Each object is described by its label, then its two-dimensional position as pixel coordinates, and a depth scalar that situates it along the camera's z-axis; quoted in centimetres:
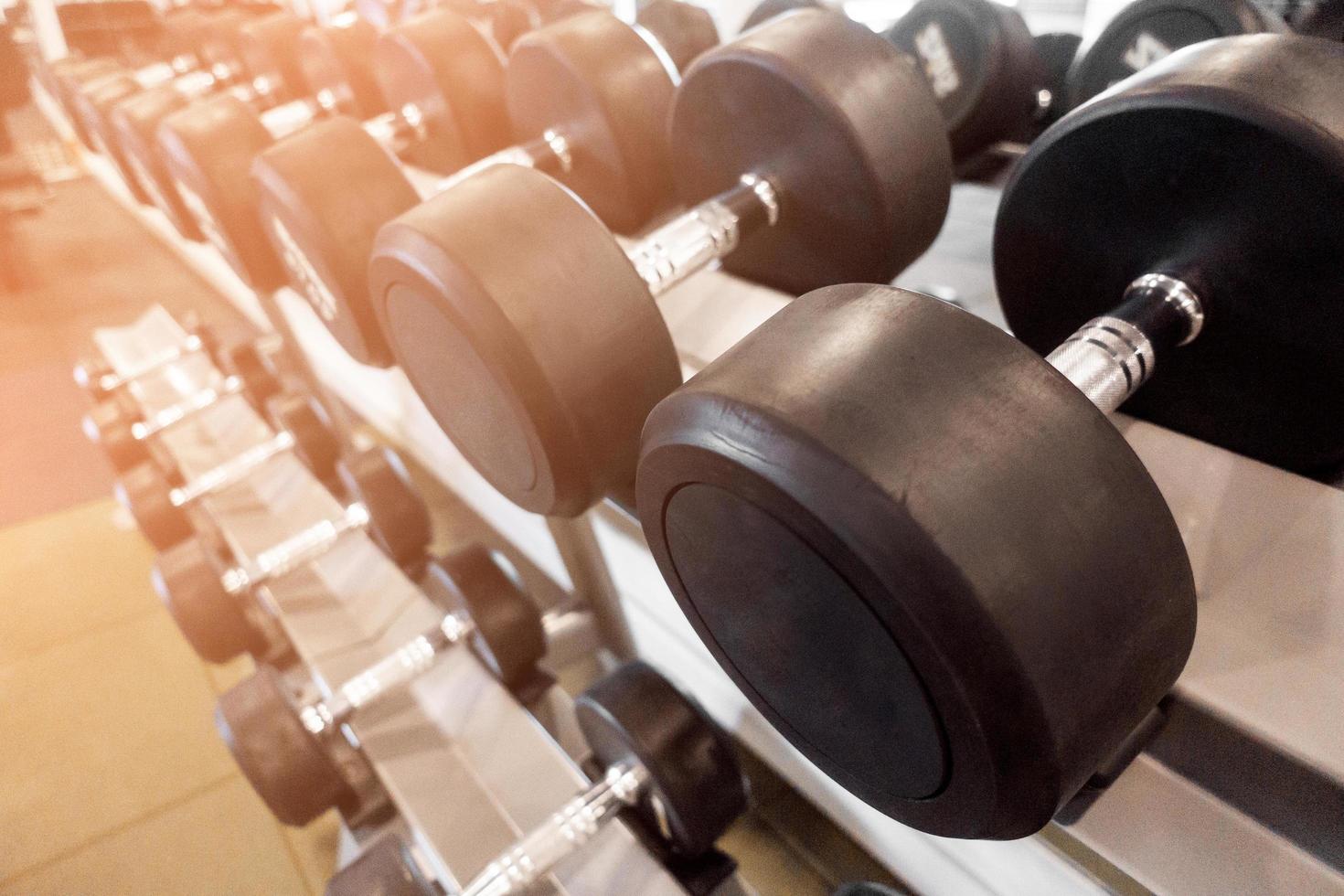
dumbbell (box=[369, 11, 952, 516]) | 59
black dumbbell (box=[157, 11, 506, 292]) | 112
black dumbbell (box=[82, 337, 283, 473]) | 143
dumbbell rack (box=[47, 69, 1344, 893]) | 46
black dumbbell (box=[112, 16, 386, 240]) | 143
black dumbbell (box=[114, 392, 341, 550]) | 125
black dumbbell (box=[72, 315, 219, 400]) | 158
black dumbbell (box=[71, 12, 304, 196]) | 173
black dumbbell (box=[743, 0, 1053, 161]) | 107
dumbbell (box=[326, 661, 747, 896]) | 70
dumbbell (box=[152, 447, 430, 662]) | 104
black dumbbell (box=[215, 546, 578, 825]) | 79
